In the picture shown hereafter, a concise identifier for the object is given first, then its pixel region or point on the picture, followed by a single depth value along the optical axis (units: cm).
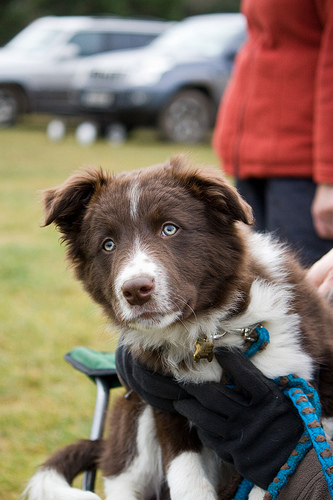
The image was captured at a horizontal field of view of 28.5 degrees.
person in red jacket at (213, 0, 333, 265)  300
